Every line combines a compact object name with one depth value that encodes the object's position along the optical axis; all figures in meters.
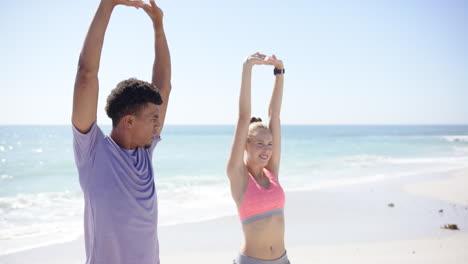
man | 1.83
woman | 3.02
